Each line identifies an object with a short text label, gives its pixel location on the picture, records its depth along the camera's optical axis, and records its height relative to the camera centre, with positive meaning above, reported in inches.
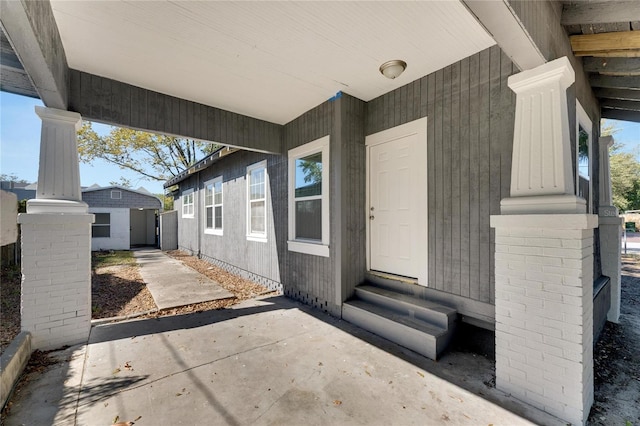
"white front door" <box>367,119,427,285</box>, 129.1 +7.3
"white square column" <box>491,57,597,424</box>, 72.4 -15.0
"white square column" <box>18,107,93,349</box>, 108.5 -11.9
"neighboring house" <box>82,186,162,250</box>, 470.8 +13.2
